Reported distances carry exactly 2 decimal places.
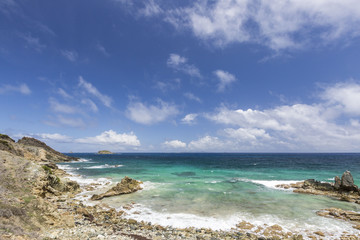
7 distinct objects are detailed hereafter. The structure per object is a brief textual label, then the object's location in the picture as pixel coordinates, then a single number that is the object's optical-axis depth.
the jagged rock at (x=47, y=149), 84.46
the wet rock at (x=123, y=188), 25.82
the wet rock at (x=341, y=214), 18.61
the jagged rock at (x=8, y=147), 44.86
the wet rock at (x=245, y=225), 16.55
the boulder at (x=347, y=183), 29.59
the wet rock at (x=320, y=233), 15.26
